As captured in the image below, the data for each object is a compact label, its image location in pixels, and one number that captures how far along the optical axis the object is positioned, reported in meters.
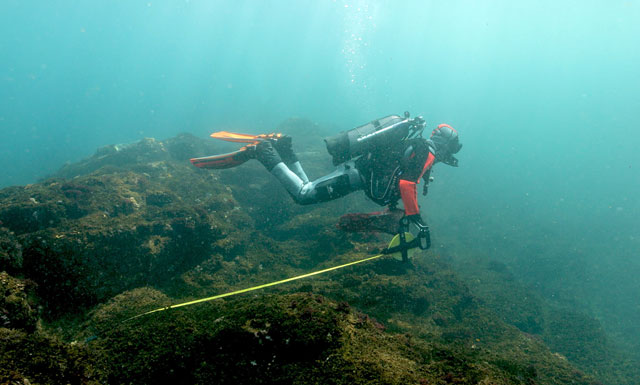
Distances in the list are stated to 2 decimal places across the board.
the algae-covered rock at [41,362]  0.84
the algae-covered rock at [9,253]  1.78
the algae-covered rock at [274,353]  1.13
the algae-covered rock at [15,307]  1.38
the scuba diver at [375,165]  2.51
